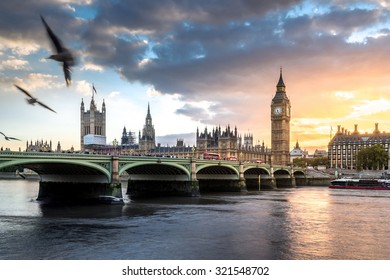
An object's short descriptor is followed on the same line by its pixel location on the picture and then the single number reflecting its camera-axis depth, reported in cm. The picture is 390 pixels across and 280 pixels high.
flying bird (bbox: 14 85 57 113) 763
